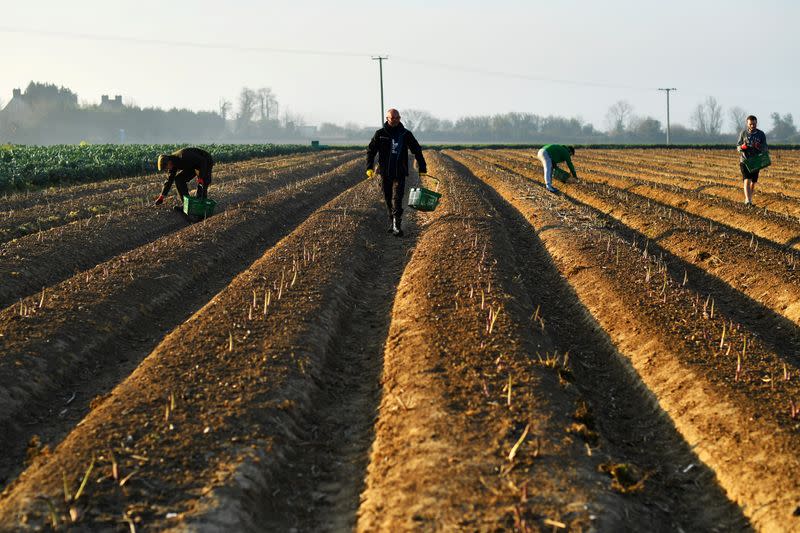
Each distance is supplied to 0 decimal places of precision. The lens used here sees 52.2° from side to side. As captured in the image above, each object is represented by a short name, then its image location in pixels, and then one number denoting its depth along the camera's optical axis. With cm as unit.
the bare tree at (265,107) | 19300
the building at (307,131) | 17921
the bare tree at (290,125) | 17871
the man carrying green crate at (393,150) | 1346
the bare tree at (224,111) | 18789
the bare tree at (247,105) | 18955
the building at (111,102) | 15688
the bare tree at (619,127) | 17488
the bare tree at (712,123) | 18651
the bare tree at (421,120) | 18520
